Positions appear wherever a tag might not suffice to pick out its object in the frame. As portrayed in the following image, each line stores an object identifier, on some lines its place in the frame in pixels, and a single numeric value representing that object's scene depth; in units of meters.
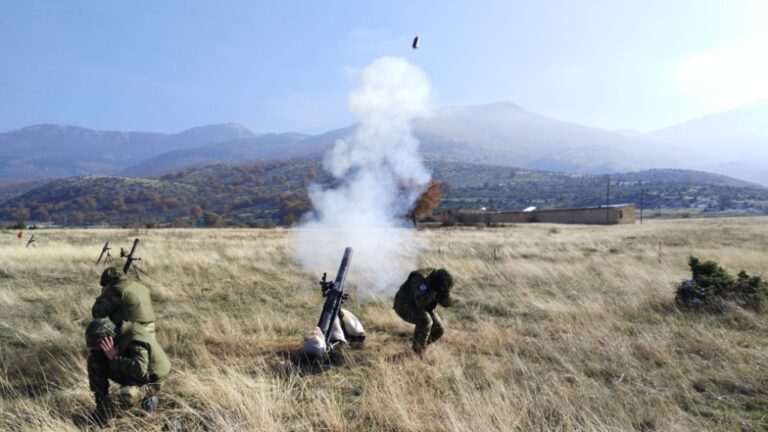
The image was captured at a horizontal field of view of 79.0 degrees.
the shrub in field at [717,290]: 9.15
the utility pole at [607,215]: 53.44
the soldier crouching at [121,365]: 4.55
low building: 53.44
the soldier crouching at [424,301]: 6.87
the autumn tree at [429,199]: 31.99
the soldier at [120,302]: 4.80
